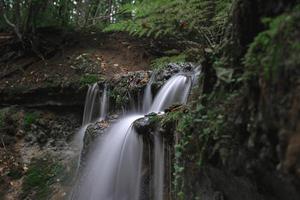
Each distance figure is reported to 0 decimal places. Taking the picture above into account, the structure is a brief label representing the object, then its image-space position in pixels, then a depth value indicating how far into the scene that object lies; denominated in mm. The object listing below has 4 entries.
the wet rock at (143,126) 5062
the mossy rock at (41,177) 7078
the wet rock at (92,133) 6289
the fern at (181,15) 5375
